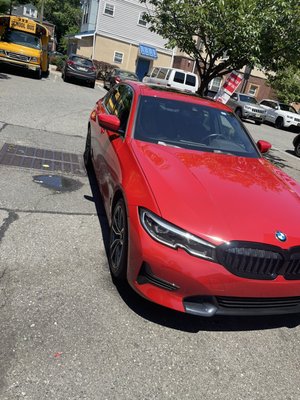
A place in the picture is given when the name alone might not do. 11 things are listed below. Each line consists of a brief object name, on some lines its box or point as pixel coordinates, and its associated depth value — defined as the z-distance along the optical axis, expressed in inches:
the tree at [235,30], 285.0
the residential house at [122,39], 1197.7
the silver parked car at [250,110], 820.6
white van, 805.2
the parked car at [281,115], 842.8
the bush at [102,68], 1162.6
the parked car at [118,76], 837.8
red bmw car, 101.4
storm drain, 236.4
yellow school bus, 684.7
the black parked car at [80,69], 827.4
